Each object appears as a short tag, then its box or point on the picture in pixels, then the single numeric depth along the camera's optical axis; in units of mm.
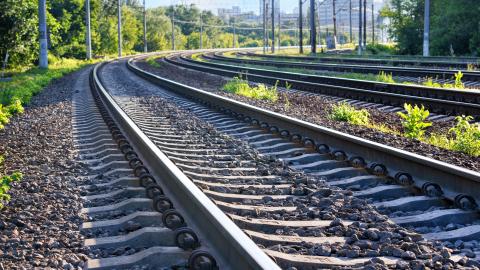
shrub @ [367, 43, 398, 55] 50388
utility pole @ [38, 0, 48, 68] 27781
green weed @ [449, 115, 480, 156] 7426
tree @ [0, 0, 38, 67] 30266
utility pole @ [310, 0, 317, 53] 48328
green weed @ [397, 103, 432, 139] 8758
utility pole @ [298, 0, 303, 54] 58175
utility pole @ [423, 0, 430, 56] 34094
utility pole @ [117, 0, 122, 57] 61853
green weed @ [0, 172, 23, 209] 5528
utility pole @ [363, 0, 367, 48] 55031
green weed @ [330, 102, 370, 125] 10344
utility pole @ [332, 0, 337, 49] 68438
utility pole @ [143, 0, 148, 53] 79688
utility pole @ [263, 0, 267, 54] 71250
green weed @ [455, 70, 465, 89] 13918
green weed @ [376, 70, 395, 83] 17700
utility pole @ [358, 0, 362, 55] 46625
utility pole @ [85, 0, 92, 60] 47875
